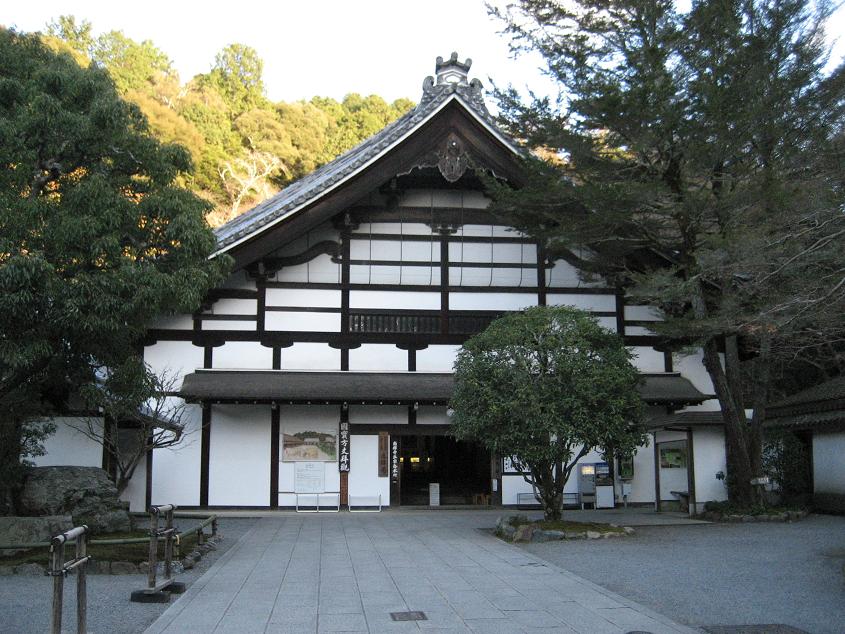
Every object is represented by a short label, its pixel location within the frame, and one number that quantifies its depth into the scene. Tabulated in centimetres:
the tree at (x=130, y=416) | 1255
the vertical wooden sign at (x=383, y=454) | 1914
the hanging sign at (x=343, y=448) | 1880
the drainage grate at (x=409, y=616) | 727
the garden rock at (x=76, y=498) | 1183
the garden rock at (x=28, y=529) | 1041
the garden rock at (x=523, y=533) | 1288
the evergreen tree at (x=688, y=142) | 1454
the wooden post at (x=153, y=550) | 821
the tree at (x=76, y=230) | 969
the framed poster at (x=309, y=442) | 1886
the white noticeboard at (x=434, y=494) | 2012
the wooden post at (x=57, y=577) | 548
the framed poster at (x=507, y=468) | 1951
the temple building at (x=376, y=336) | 1834
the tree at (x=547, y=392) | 1312
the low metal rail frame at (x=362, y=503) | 1884
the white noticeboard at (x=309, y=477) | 1872
